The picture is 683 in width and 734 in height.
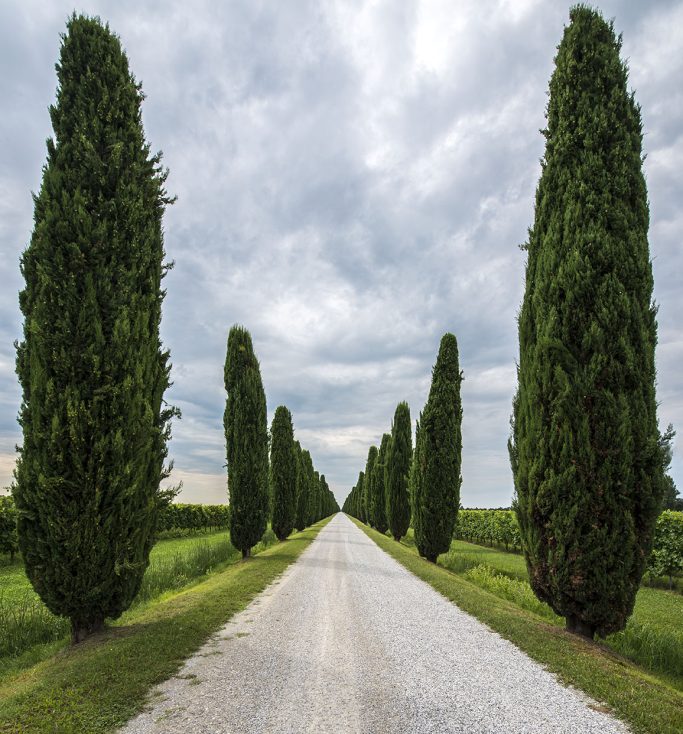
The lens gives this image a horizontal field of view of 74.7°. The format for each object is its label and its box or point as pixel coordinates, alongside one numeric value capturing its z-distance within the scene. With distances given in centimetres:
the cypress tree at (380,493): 3337
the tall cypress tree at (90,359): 552
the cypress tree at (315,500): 4294
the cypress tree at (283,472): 2300
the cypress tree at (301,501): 2946
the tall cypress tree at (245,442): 1564
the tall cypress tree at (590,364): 614
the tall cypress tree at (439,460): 1627
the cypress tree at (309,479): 3407
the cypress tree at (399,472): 2605
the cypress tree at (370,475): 4015
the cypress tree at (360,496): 6148
